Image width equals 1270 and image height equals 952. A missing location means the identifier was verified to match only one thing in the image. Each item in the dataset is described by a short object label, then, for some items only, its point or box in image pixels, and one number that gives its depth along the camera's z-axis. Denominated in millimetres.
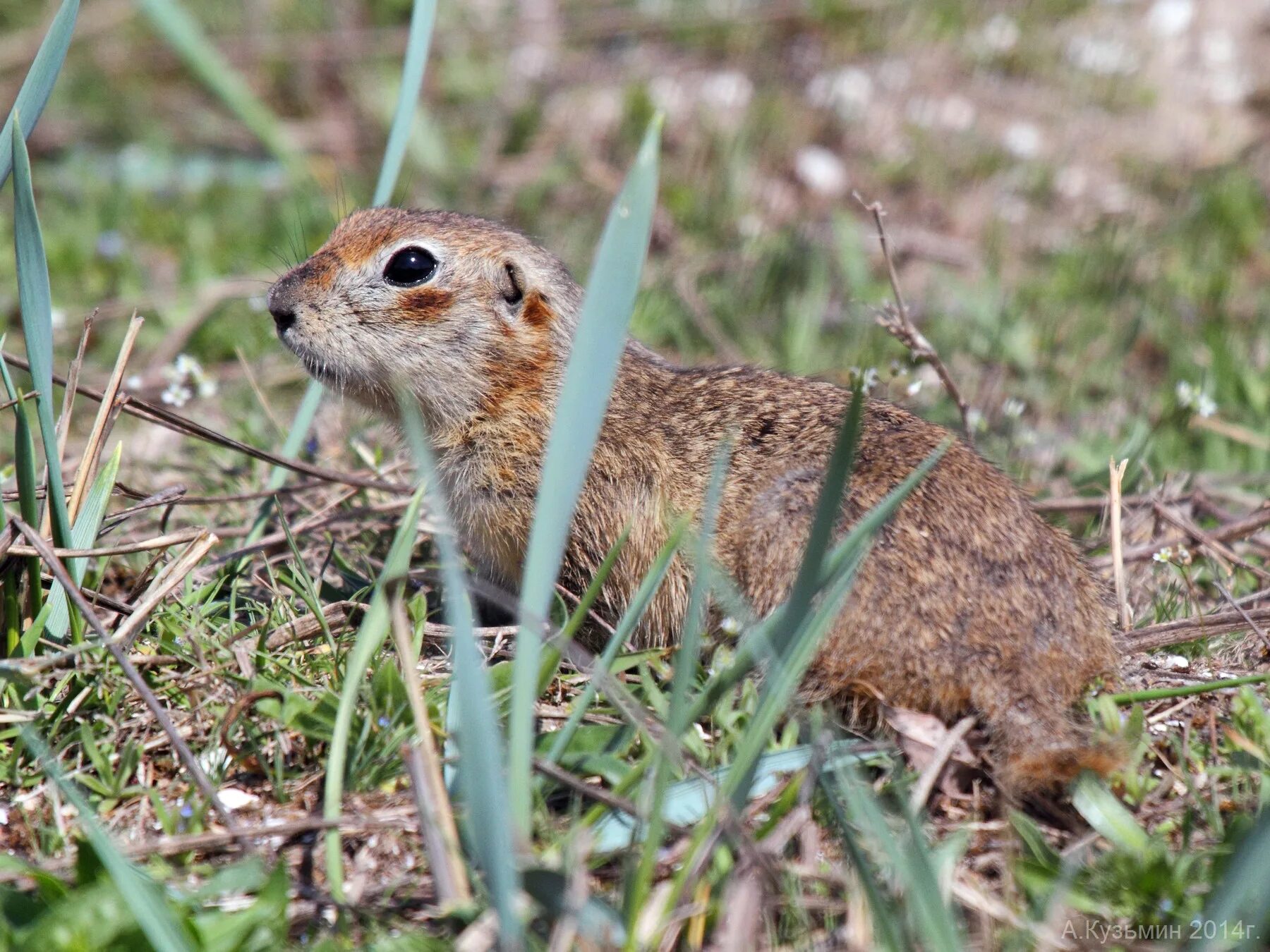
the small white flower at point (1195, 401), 4516
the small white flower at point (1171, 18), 7652
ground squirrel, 3096
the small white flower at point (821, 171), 7012
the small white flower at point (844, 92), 7336
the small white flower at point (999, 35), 7668
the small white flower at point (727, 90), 7449
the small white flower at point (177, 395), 4387
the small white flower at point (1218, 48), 7516
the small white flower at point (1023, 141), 7141
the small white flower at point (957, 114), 7398
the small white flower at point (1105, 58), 7504
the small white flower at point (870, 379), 4270
